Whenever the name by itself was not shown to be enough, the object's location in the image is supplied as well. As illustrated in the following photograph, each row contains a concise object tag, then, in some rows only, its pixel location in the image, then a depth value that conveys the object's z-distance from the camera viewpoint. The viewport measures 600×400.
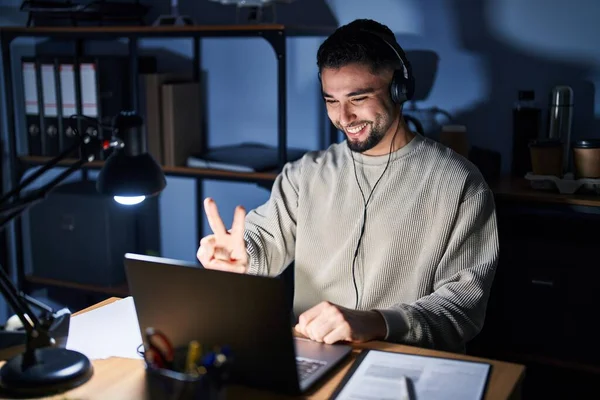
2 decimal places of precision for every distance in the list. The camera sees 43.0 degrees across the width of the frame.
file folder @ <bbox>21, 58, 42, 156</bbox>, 2.77
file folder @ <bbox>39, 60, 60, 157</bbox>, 2.73
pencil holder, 0.98
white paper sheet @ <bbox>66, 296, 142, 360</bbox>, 1.38
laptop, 1.12
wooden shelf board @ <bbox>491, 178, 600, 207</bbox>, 2.07
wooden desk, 1.18
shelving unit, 2.38
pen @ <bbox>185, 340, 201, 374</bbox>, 1.09
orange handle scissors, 1.13
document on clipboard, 1.17
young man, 1.70
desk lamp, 1.18
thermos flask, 2.25
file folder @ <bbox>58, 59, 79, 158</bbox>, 2.71
